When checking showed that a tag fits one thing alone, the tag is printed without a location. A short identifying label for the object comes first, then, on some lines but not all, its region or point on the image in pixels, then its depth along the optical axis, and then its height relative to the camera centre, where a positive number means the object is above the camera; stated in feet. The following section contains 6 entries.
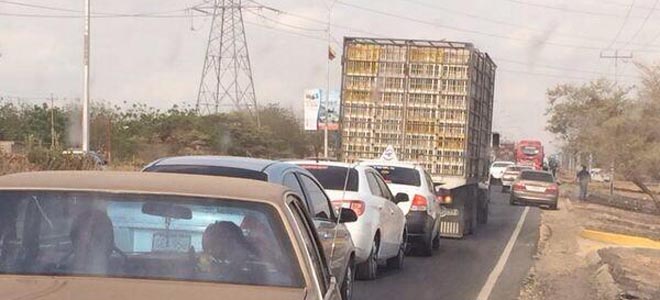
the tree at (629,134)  140.26 -0.84
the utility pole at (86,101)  102.53 +0.74
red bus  263.90 -7.56
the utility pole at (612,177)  154.50 -9.16
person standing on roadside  157.48 -8.70
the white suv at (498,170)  179.93 -8.84
